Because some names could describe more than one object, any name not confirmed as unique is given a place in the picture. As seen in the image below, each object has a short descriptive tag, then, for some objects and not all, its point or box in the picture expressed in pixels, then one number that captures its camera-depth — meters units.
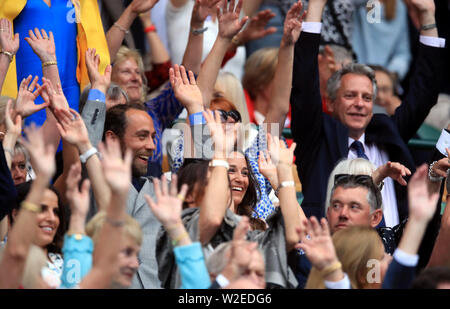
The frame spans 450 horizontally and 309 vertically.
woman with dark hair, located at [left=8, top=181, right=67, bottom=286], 8.58
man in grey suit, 9.38
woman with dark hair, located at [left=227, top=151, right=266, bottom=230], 10.11
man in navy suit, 11.49
